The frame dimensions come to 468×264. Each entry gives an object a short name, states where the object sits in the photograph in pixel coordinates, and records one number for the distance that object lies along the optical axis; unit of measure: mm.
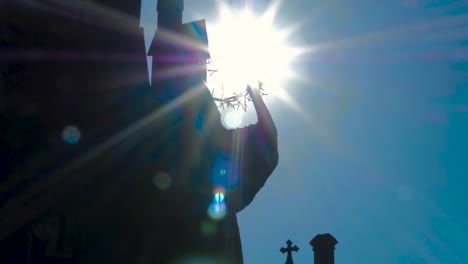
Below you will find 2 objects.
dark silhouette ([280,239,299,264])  22422
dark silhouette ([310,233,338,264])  23047
